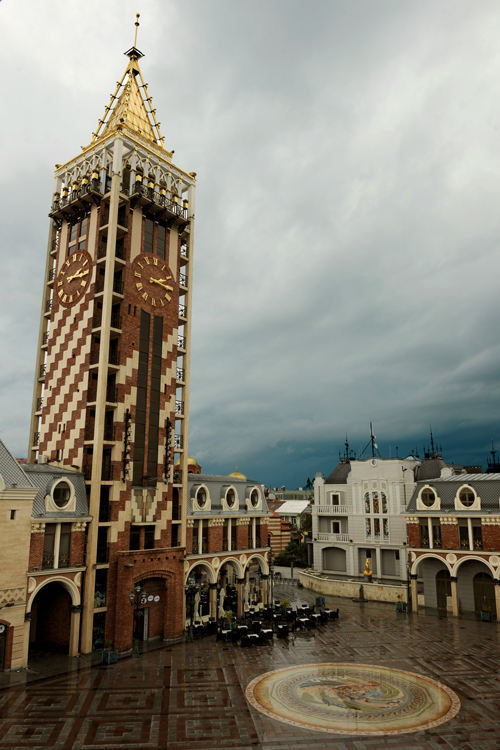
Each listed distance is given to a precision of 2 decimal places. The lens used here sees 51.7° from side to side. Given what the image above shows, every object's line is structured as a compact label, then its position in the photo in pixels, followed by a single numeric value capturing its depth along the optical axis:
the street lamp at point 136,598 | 33.91
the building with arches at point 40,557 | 29.67
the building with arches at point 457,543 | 44.28
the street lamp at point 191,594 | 40.56
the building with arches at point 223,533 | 42.78
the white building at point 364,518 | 58.19
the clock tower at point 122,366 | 35.59
